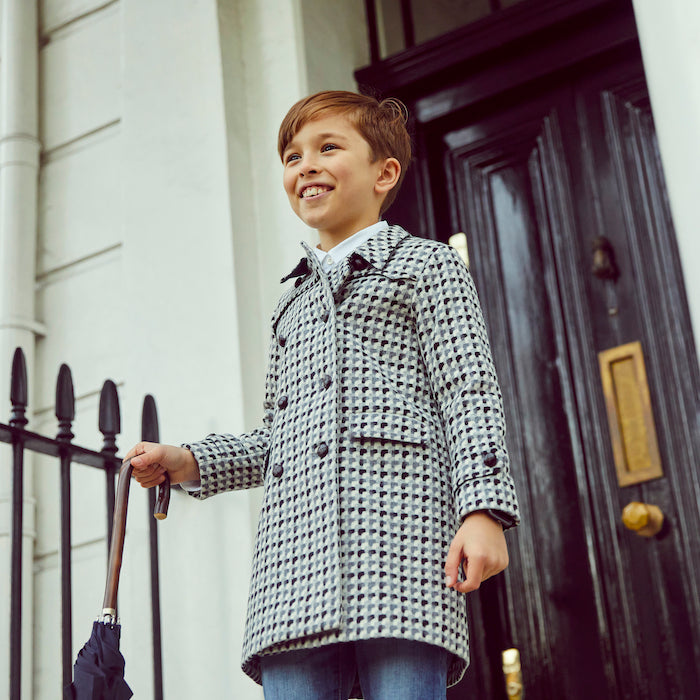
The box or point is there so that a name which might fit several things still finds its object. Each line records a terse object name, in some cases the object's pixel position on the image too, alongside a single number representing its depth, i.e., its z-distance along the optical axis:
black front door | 3.28
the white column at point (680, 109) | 2.69
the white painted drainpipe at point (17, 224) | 3.66
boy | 1.75
